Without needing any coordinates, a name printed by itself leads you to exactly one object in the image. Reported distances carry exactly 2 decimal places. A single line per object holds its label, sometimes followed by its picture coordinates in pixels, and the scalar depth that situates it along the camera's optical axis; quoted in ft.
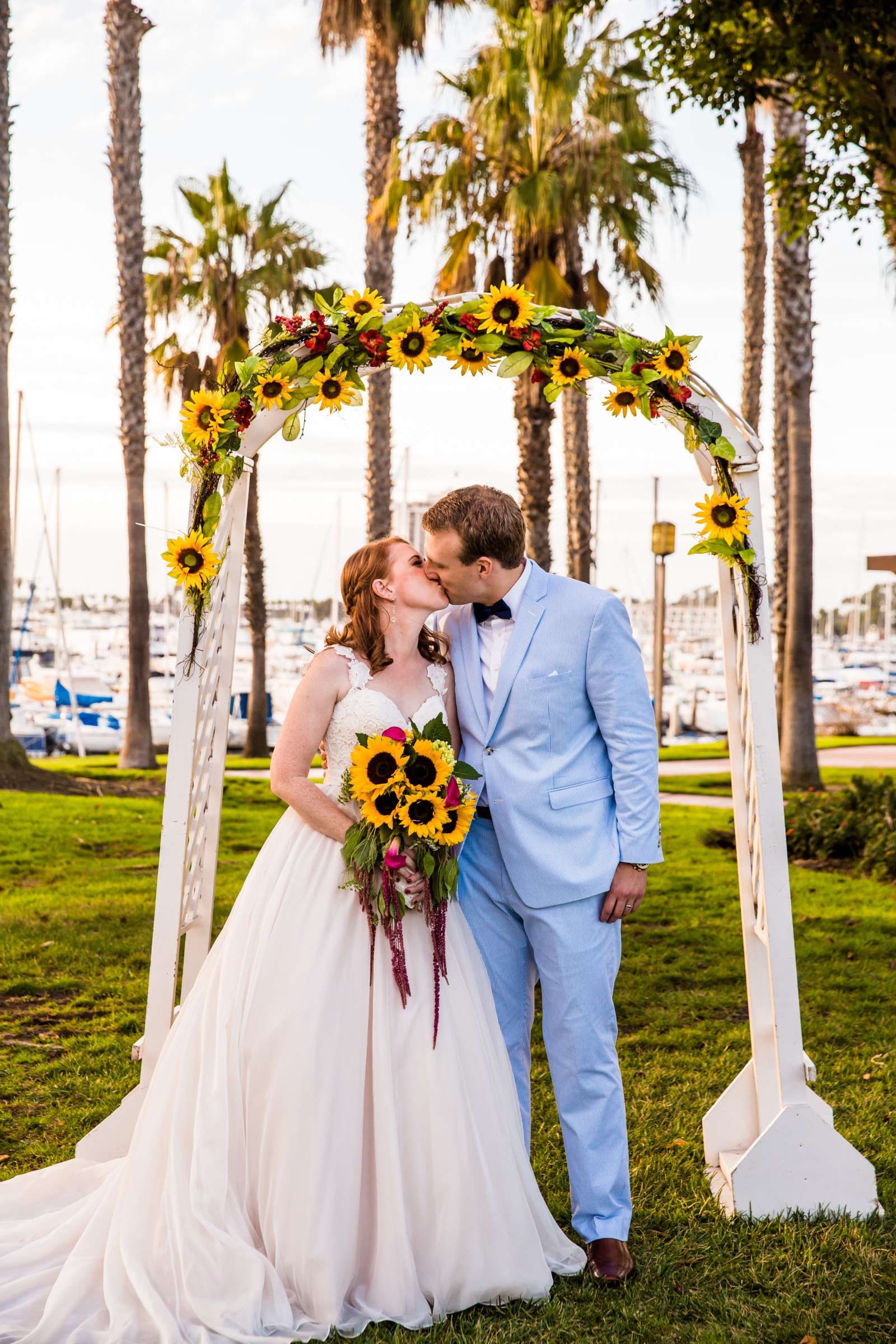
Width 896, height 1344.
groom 11.95
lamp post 54.60
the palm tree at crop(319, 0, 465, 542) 51.03
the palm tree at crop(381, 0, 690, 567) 37.09
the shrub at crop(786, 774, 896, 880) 32.89
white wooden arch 12.58
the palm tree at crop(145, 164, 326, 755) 58.23
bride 10.52
